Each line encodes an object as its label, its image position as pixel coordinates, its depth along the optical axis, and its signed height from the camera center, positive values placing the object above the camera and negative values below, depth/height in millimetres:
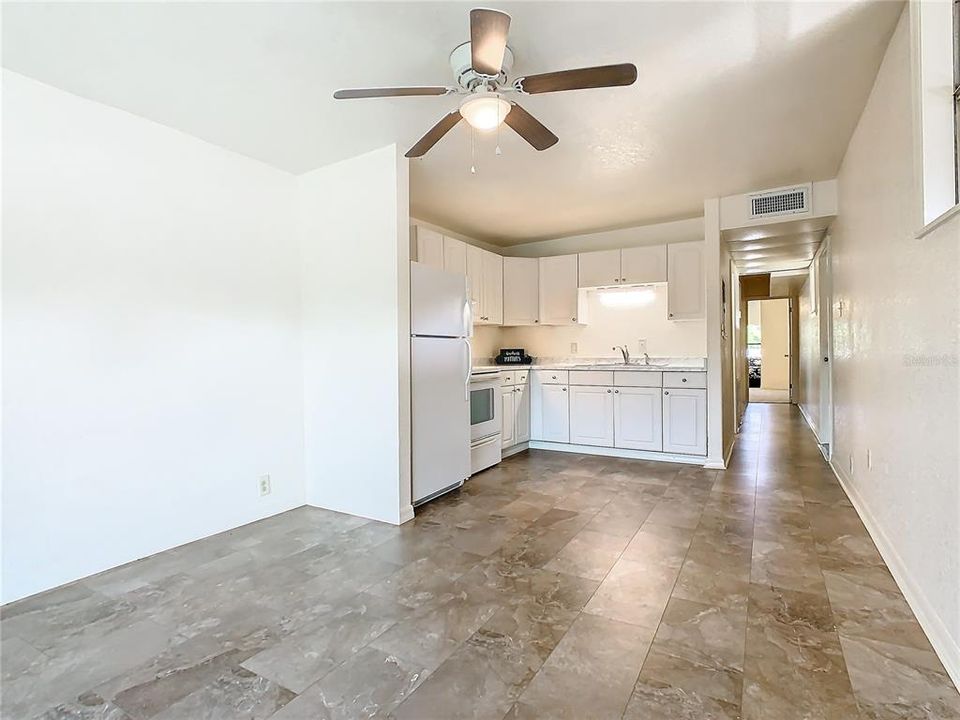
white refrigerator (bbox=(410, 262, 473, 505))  3318 -140
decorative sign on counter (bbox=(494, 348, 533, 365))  5629 +29
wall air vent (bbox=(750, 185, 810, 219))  3889 +1267
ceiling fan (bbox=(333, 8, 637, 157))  1647 +1079
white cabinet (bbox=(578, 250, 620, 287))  5105 +962
